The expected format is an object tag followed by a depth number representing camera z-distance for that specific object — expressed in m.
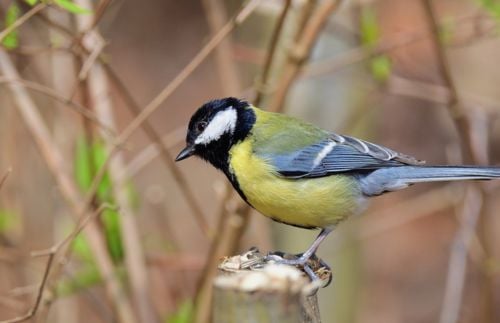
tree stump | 2.55
